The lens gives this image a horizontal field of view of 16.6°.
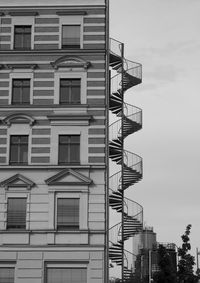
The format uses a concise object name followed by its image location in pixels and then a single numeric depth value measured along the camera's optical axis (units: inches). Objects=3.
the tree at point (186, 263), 1711.4
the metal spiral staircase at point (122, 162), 1625.2
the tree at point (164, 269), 1646.2
